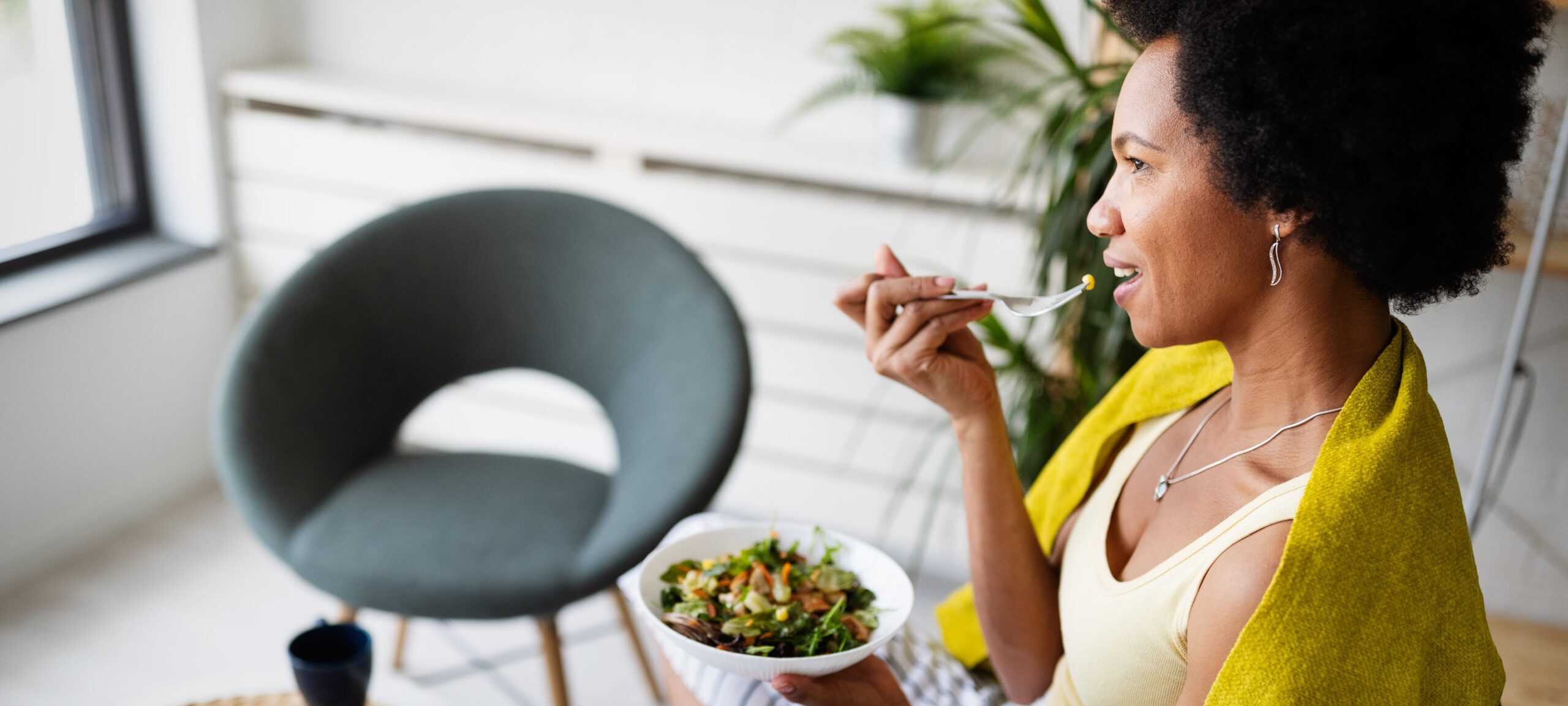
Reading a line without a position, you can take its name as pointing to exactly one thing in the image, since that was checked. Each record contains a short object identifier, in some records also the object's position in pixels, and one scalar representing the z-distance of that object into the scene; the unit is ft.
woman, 2.45
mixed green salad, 3.34
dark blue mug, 3.37
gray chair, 5.07
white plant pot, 6.90
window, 7.22
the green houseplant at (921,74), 6.91
